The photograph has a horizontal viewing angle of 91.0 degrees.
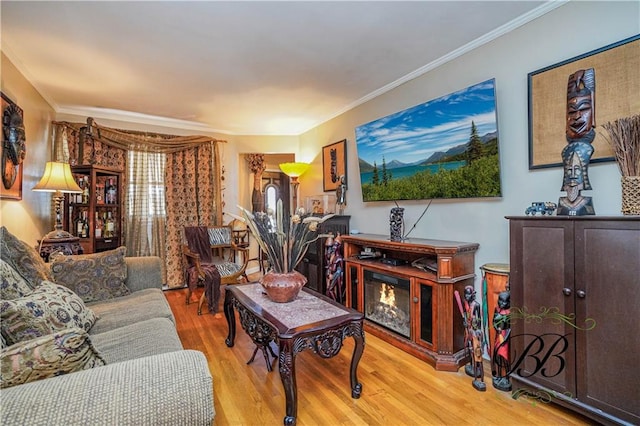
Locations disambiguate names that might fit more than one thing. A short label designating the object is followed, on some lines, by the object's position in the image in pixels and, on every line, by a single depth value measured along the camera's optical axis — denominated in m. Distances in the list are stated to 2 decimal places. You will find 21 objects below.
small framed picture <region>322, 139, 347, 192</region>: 4.17
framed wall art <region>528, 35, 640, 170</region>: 1.77
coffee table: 1.72
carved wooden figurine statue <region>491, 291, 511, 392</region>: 2.08
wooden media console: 2.37
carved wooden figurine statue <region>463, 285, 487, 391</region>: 2.17
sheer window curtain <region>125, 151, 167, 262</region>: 4.44
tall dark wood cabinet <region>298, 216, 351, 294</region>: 3.85
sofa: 0.87
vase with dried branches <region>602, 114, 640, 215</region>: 1.57
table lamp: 2.96
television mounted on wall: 2.41
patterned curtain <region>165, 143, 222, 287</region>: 4.70
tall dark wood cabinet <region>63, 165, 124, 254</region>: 3.71
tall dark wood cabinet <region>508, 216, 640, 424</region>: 1.54
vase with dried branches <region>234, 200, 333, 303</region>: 2.18
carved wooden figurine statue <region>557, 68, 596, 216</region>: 1.77
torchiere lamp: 5.01
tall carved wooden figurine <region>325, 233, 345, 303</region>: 3.52
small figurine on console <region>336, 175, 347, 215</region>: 4.09
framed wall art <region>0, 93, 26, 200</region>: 2.47
